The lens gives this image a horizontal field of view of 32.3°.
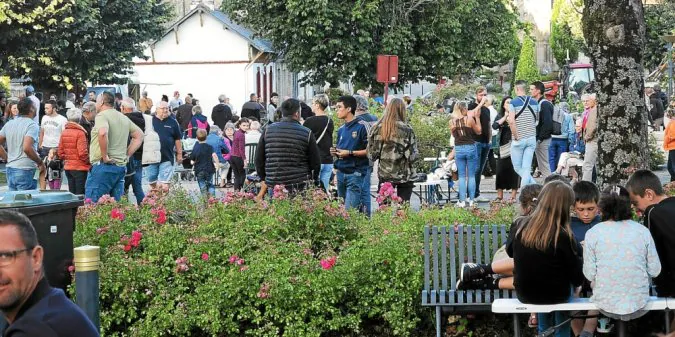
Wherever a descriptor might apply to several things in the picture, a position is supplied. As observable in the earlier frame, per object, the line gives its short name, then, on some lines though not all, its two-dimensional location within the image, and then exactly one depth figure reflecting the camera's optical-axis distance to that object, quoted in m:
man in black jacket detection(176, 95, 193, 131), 33.06
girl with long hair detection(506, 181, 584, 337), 7.83
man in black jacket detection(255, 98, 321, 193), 11.83
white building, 58.56
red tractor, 56.19
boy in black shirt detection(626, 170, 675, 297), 8.04
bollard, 7.36
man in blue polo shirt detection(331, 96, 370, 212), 13.38
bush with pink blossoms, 8.81
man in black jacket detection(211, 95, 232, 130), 31.88
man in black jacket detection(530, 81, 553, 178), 17.28
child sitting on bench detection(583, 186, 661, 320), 7.79
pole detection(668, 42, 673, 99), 34.00
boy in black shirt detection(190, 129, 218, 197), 18.02
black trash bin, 8.66
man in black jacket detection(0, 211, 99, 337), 3.89
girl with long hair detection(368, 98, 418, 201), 12.92
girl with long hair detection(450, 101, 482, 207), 16.70
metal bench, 8.67
